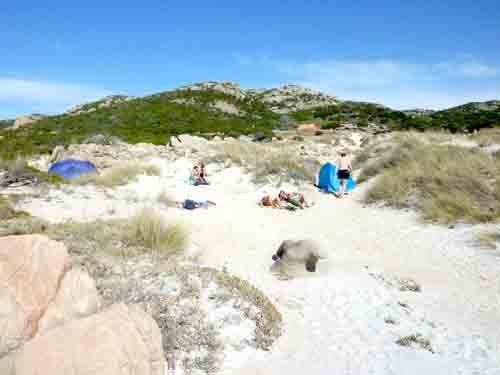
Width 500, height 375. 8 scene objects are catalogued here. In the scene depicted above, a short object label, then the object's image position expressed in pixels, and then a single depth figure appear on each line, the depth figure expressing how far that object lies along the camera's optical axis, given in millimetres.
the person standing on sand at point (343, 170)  11914
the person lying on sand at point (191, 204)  10656
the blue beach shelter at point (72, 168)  14320
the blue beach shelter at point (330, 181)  12719
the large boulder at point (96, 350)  2684
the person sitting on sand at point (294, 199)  10930
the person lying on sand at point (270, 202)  10984
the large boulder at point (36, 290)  3285
